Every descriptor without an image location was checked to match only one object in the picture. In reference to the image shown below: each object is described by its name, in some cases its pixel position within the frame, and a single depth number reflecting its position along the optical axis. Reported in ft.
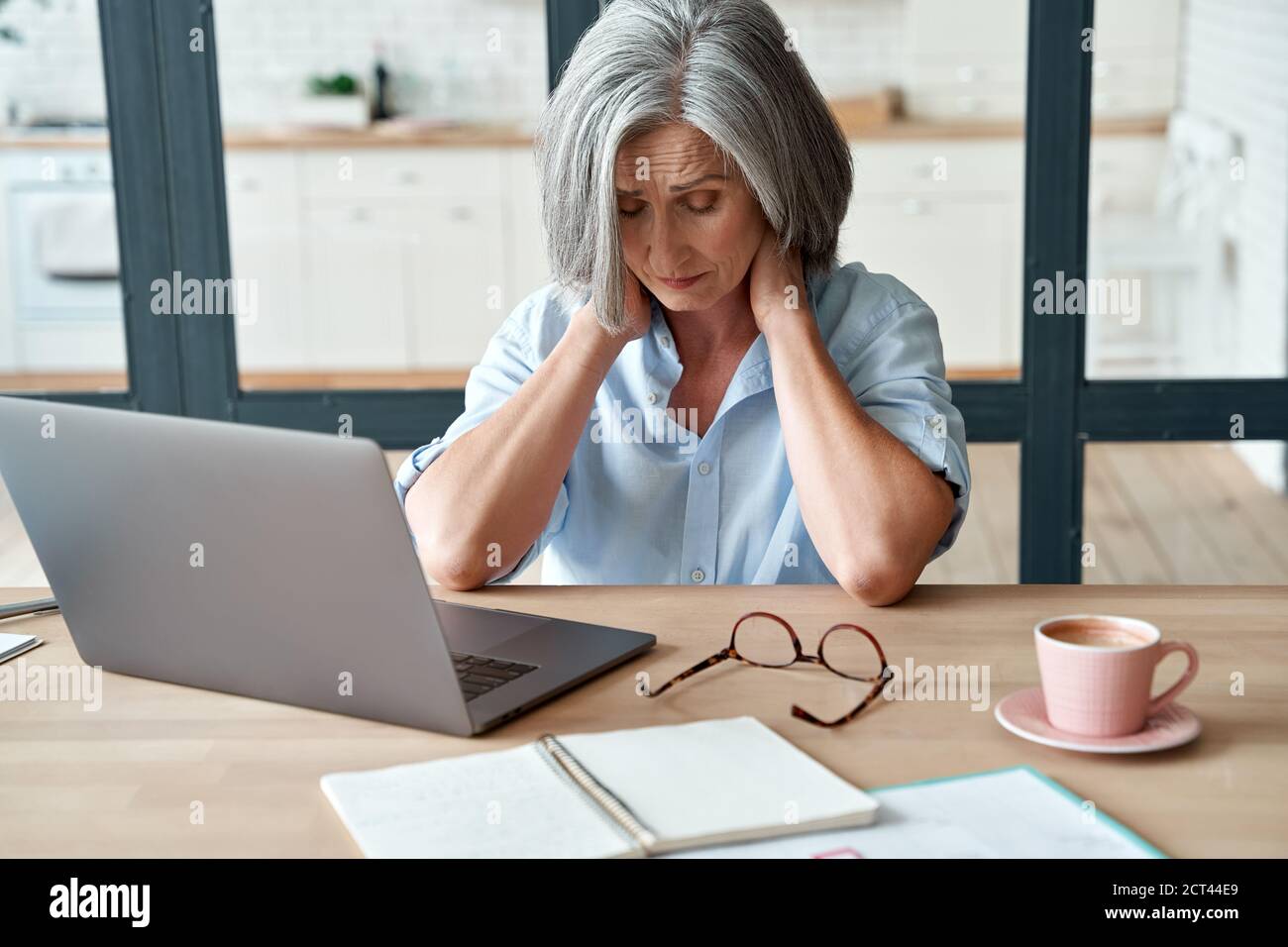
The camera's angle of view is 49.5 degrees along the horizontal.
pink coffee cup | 3.02
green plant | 11.66
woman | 4.56
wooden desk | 2.77
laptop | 3.03
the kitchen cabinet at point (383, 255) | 10.37
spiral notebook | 2.65
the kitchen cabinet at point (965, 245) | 8.34
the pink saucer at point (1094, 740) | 3.01
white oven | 8.46
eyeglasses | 3.60
